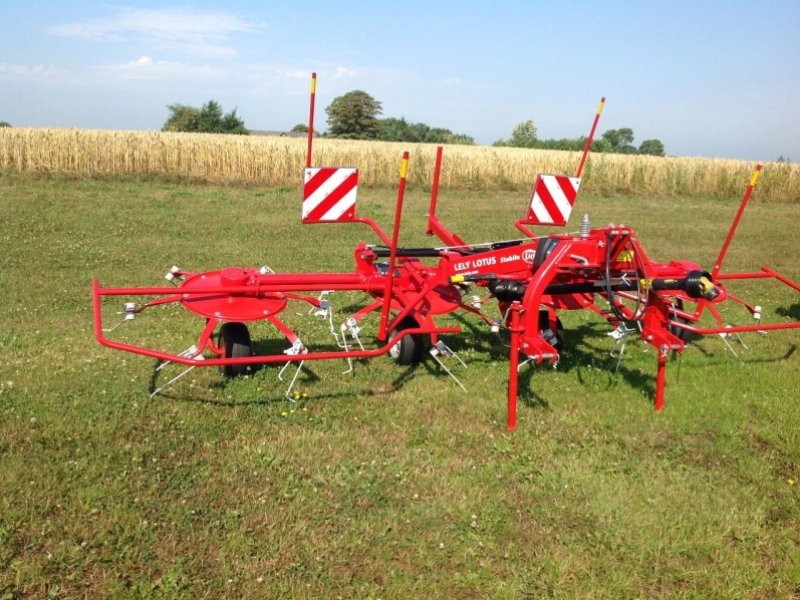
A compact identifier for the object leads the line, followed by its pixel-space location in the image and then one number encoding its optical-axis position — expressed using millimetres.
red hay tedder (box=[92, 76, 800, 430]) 4695
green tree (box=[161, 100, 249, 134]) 54250
